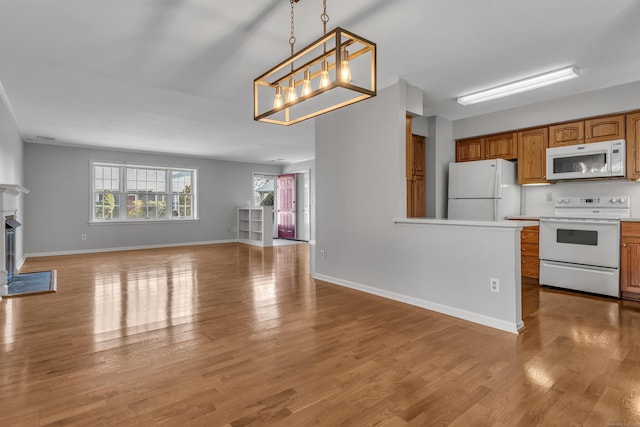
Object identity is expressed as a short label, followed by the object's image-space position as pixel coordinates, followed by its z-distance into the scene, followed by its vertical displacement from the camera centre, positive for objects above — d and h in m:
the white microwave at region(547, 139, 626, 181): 4.00 +0.62
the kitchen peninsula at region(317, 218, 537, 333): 2.87 -0.56
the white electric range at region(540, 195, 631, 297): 3.87 -0.43
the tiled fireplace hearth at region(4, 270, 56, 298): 4.08 -0.96
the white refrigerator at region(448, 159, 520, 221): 4.70 +0.28
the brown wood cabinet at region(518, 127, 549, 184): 4.64 +0.77
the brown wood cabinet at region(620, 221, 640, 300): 3.71 -0.57
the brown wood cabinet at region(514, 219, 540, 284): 4.55 -0.62
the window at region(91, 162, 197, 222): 7.93 +0.47
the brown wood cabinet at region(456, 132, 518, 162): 4.93 +0.96
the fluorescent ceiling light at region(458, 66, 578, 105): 3.49 +1.40
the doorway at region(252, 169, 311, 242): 10.19 +0.44
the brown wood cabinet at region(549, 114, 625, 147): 4.06 +0.99
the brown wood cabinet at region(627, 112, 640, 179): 3.90 +0.75
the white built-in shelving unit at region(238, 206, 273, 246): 8.84 -0.40
